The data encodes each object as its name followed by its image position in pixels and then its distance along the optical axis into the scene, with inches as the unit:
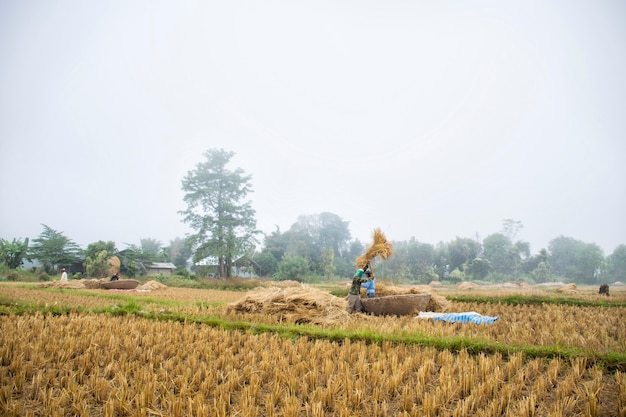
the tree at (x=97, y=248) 1117.1
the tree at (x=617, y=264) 2074.3
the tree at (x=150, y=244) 2282.2
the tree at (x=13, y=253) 1049.5
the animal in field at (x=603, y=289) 558.8
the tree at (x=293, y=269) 1169.4
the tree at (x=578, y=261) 1901.6
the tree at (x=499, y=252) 1898.4
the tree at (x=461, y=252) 1840.6
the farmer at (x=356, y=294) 307.9
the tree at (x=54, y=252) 1115.9
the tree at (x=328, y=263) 1413.6
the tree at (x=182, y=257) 1742.9
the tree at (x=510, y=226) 2245.3
